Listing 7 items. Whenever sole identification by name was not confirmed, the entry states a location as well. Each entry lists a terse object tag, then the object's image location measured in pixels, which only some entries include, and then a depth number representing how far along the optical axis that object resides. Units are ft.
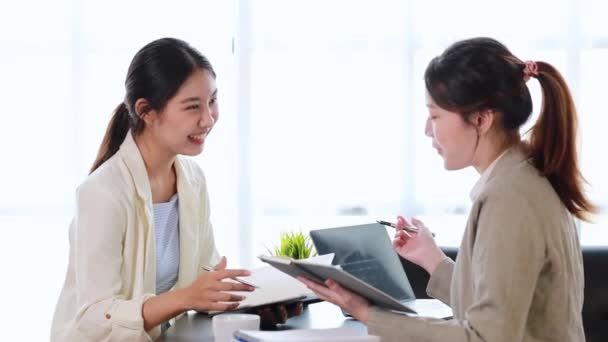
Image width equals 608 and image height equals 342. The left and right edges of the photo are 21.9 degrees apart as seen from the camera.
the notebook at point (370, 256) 12.80
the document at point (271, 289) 12.66
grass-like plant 21.45
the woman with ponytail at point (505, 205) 9.59
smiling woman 12.09
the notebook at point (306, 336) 10.09
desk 12.38
